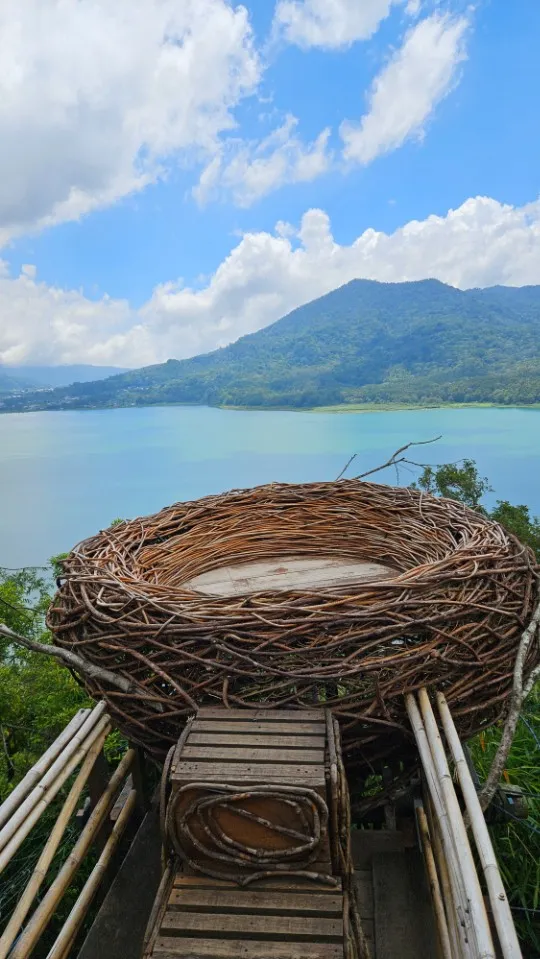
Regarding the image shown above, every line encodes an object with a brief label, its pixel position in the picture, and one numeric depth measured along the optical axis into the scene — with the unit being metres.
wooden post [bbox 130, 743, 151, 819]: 2.84
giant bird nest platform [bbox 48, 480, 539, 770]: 1.88
